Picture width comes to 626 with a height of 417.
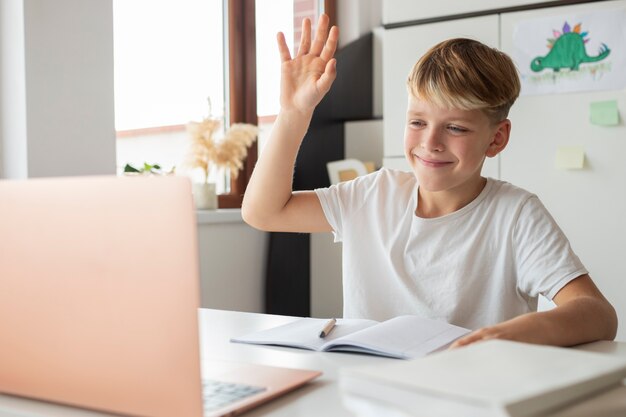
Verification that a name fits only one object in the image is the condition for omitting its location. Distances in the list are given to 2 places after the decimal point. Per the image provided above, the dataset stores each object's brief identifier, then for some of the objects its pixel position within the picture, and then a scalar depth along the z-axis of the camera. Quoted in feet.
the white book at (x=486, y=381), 1.69
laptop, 2.11
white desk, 1.99
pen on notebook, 3.66
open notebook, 3.32
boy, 4.32
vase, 10.09
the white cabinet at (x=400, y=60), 9.40
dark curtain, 11.27
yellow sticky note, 8.59
